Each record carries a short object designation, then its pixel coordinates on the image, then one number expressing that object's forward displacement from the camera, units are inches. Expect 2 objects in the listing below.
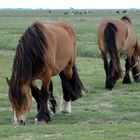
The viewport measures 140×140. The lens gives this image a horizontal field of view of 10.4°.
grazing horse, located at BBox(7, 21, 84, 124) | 559.4
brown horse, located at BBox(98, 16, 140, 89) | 910.6
